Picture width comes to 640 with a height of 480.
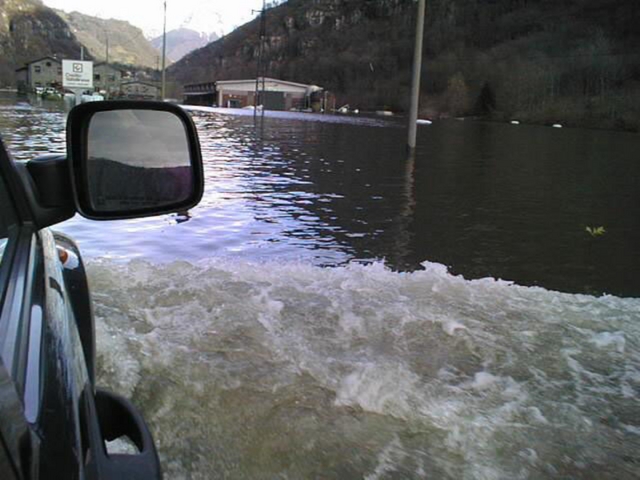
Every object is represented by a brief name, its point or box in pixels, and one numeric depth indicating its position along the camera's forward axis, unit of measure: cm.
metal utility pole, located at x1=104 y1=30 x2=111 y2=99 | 5175
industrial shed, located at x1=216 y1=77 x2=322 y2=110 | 12975
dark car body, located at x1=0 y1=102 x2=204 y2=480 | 85
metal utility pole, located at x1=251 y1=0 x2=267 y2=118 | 3097
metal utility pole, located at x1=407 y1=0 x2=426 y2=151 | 1834
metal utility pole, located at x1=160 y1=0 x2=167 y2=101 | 2627
